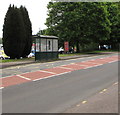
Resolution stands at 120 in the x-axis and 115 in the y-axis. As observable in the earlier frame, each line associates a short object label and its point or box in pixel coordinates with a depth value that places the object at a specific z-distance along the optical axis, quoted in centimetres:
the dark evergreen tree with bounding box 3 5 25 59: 2277
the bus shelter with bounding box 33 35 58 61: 2158
